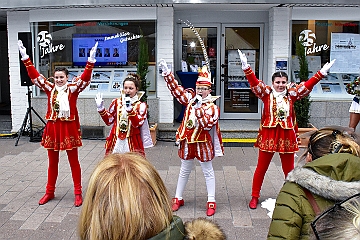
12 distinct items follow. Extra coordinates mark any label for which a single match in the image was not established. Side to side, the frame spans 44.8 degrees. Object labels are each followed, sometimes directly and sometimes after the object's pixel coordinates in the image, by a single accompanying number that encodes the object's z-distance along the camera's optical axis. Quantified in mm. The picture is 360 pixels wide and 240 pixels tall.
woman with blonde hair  1672
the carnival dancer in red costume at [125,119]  5270
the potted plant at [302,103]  8602
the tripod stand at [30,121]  8852
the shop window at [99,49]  9445
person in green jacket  2195
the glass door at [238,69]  10000
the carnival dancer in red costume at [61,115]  5406
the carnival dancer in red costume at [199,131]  5066
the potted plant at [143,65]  8836
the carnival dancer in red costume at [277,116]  5258
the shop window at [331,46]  9242
